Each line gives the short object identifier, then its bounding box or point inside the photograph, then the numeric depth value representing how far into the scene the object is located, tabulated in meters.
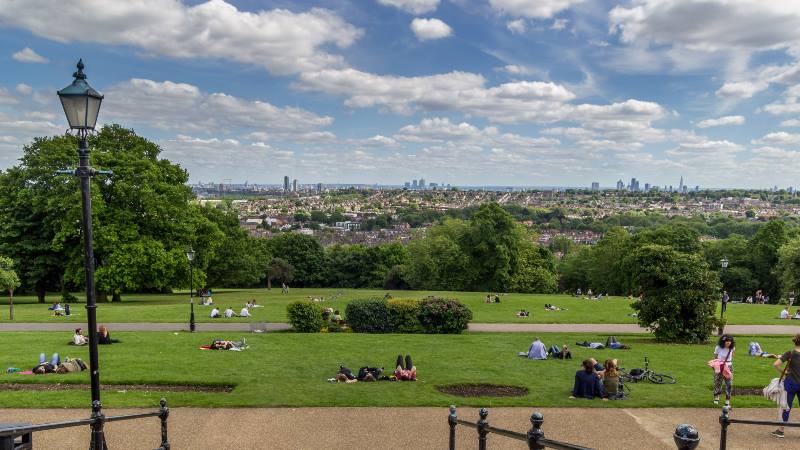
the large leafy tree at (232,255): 57.94
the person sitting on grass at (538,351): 20.17
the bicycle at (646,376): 16.86
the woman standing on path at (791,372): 11.15
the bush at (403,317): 27.00
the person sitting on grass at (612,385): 14.80
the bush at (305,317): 26.75
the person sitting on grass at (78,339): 21.47
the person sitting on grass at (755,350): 21.61
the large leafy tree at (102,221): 37.34
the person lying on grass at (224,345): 21.16
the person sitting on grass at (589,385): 14.84
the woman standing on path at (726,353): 13.31
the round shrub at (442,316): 26.95
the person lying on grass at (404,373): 16.53
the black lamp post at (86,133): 8.09
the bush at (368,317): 27.00
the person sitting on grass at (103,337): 21.52
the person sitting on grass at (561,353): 20.42
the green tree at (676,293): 24.25
